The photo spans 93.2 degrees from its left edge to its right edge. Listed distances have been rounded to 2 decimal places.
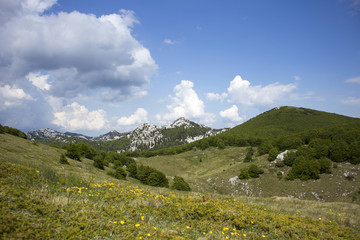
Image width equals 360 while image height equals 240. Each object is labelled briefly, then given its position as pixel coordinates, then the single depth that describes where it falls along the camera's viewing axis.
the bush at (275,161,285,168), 59.96
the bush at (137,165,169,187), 52.41
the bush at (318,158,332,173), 50.41
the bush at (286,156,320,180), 50.34
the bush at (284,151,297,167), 58.75
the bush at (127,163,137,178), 64.94
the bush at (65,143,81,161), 50.41
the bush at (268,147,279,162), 68.85
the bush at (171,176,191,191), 46.97
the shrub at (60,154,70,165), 36.03
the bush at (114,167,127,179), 46.95
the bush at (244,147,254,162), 80.75
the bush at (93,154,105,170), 51.25
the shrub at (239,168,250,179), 60.46
